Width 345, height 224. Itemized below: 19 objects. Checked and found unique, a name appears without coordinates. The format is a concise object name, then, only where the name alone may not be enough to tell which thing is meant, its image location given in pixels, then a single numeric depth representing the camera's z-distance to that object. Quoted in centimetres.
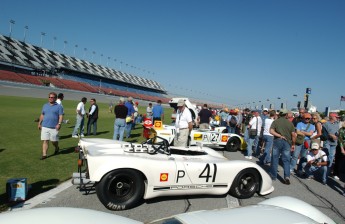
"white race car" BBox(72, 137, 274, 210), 421
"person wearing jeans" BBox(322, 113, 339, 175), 750
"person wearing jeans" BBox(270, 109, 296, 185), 658
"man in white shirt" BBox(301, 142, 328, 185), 680
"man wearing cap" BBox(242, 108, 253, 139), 1639
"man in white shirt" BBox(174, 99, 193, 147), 761
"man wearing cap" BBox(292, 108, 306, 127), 1082
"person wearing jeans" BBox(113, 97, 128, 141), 923
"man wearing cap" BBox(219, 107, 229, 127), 1500
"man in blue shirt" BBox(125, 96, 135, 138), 1152
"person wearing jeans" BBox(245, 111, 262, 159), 909
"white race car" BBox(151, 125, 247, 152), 1021
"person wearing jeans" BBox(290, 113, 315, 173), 746
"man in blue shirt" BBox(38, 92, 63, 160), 692
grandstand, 5422
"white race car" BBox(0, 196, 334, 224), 246
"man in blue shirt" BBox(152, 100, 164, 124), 1314
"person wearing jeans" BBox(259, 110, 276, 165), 855
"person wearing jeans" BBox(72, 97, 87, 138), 1045
